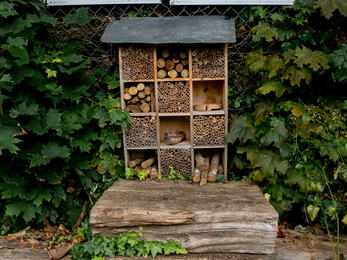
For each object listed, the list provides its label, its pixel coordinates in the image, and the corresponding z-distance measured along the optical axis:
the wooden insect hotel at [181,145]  2.04
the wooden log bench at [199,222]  2.02
